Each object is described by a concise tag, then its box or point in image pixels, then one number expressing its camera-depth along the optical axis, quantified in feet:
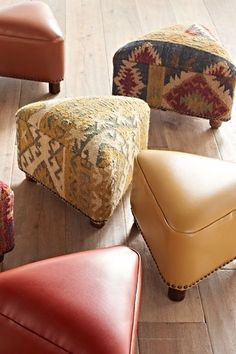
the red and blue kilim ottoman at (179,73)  11.14
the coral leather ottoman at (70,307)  7.45
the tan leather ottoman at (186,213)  8.63
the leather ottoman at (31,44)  11.57
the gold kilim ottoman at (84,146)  9.38
